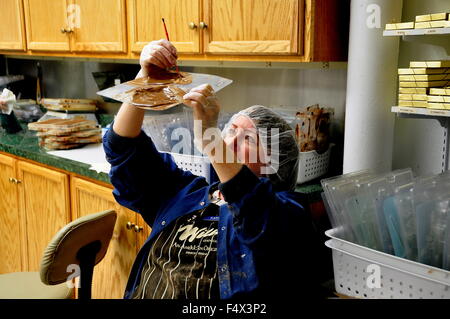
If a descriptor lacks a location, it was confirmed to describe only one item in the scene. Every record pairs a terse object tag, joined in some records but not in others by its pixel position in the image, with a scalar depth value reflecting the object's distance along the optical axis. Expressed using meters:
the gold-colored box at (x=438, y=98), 1.26
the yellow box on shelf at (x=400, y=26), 1.30
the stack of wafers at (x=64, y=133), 2.49
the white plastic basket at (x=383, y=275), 1.13
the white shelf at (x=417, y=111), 1.27
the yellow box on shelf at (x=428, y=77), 1.30
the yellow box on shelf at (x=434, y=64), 1.29
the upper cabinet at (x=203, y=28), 1.63
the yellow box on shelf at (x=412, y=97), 1.31
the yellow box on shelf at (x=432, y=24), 1.23
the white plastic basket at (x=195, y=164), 1.76
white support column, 1.51
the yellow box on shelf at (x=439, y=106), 1.26
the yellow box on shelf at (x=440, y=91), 1.25
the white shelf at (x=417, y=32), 1.23
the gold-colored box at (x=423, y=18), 1.27
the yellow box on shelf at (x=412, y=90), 1.31
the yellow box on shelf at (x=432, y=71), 1.30
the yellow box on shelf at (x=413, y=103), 1.31
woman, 1.13
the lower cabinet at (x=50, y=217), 2.05
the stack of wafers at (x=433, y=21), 1.23
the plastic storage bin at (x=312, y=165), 1.75
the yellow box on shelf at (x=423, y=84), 1.30
